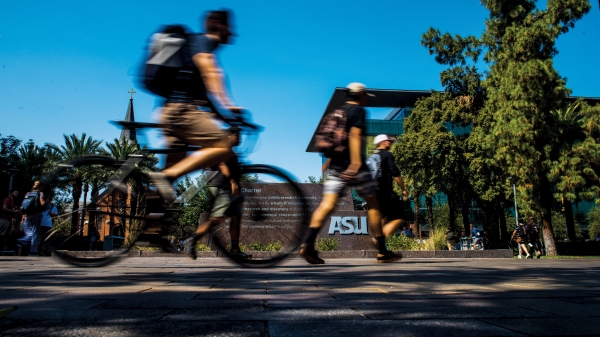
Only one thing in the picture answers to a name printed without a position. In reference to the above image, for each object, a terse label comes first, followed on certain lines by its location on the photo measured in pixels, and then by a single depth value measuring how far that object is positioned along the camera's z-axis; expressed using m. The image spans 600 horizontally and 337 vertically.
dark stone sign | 4.73
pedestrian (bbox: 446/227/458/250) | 17.57
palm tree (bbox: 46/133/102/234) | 41.06
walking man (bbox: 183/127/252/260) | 4.19
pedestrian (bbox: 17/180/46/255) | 10.71
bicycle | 4.28
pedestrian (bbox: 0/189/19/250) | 12.54
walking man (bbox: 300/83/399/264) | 4.08
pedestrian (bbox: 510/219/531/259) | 19.57
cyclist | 3.60
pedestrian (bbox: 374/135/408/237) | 5.55
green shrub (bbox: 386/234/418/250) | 17.00
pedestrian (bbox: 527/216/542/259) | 20.88
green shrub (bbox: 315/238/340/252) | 15.87
